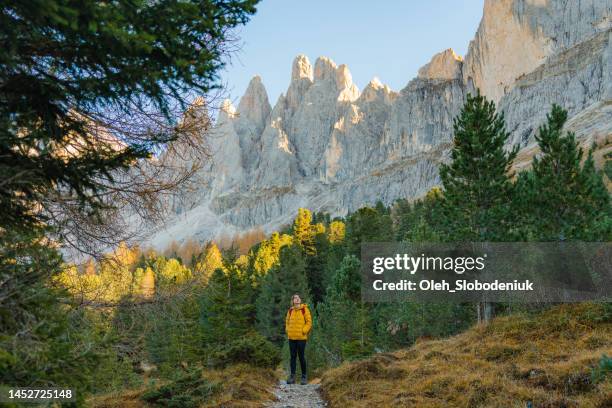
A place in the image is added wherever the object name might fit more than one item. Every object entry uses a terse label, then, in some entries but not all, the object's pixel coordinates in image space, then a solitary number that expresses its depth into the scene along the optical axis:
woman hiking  11.36
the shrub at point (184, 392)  8.43
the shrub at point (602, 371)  7.17
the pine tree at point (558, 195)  18.09
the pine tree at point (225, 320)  24.38
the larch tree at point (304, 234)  50.88
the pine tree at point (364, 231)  42.34
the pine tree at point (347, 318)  26.40
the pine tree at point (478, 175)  19.05
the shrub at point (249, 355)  13.00
